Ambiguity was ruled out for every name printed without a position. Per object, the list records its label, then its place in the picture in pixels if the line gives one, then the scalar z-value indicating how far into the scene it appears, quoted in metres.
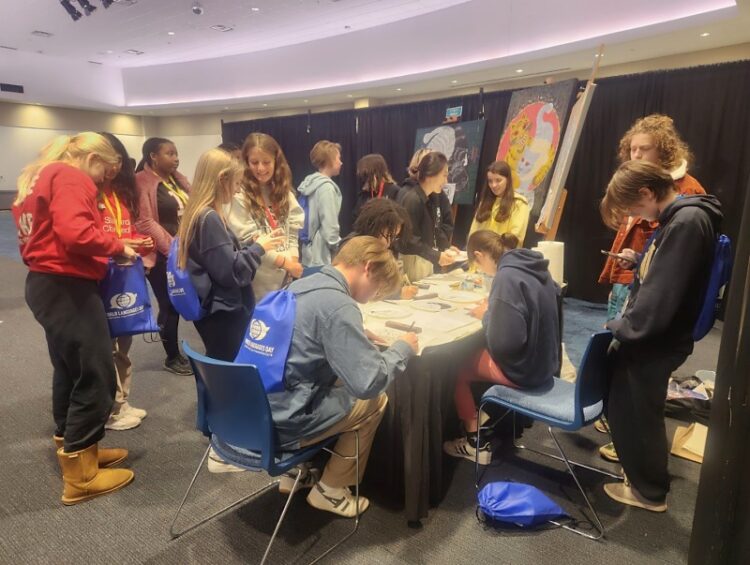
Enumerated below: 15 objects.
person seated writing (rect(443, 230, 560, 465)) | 1.91
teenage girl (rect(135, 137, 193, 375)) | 2.98
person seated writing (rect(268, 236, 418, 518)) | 1.53
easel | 3.22
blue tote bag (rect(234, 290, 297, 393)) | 1.55
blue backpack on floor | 1.86
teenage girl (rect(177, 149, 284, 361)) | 1.97
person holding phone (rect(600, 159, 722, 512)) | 1.66
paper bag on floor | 2.32
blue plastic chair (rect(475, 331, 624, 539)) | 1.77
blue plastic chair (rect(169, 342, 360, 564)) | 1.44
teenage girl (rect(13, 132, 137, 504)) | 1.79
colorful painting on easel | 4.17
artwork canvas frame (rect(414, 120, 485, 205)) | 5.65
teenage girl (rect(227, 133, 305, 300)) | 2.36
